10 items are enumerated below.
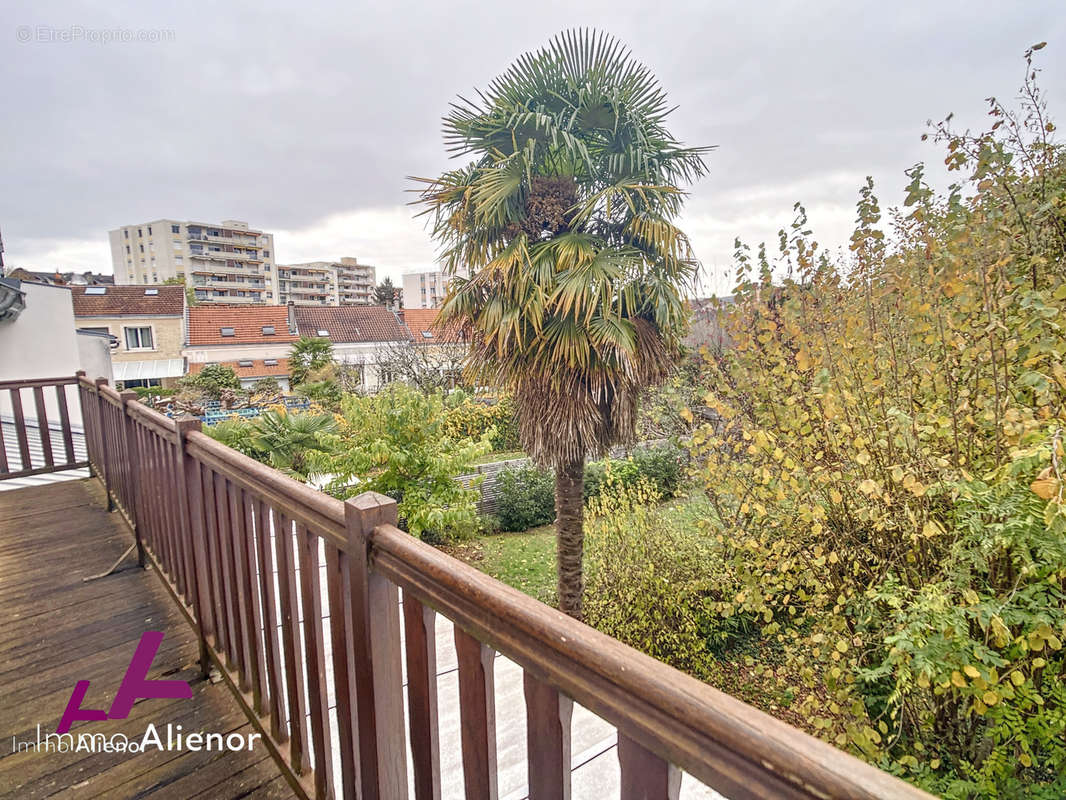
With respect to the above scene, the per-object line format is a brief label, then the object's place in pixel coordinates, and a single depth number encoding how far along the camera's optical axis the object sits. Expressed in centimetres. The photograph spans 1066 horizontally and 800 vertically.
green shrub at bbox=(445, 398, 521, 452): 1023
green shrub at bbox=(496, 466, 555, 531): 816
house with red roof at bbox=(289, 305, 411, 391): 2584
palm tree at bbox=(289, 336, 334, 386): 2042
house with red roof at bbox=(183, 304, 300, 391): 2391
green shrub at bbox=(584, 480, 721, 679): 411
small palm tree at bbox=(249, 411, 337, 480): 702
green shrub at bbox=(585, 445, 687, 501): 841
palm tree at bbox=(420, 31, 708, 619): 427
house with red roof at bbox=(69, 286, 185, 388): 2294
